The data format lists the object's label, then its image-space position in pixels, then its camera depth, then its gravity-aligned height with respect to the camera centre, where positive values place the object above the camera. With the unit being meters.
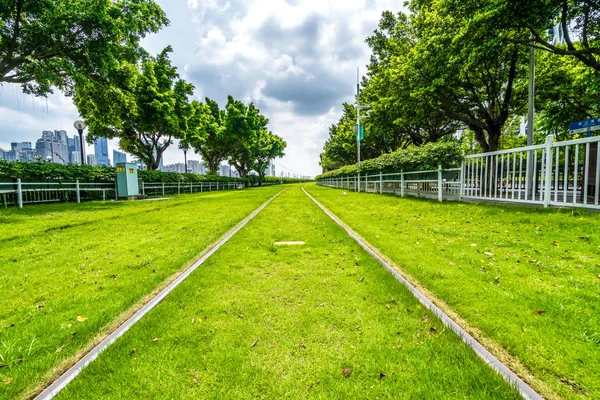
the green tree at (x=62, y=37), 11.88 +7.48
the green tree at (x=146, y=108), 15.92 +6.48
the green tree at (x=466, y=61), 9.95 +5.90
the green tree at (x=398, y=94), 16.53 +6.19
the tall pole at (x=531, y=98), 9.75 +3.08
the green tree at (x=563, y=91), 14.98 +5.18
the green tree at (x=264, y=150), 53.79 +8.38
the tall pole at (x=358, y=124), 21.83 +4.99
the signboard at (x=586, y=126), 8.03 +1.74
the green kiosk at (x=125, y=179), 18.66 +0.55
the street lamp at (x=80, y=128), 17.66 +4.12
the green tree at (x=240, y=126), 41.04 +9.56
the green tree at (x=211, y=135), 32.88 +7.30
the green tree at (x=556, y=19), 8.53 +5.78
